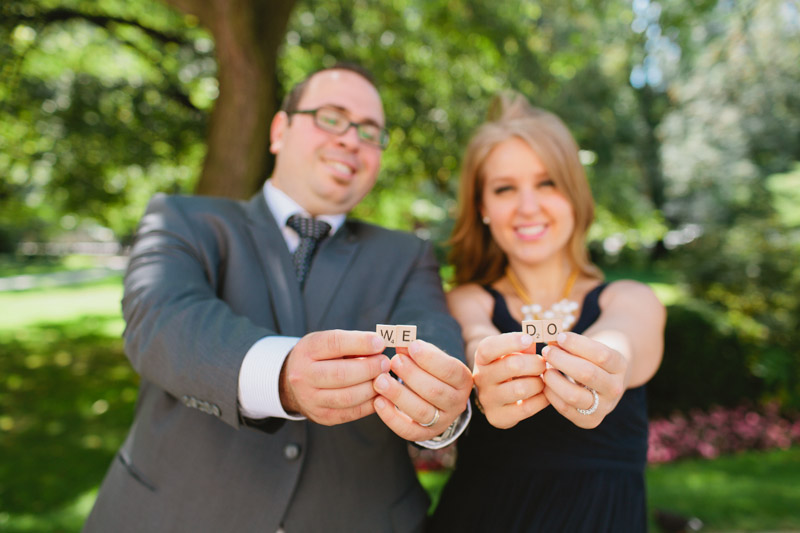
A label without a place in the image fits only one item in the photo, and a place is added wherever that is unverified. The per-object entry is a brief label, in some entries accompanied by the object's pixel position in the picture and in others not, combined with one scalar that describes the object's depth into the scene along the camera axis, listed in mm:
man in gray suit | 825
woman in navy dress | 1083
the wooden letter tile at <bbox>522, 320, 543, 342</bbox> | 830
